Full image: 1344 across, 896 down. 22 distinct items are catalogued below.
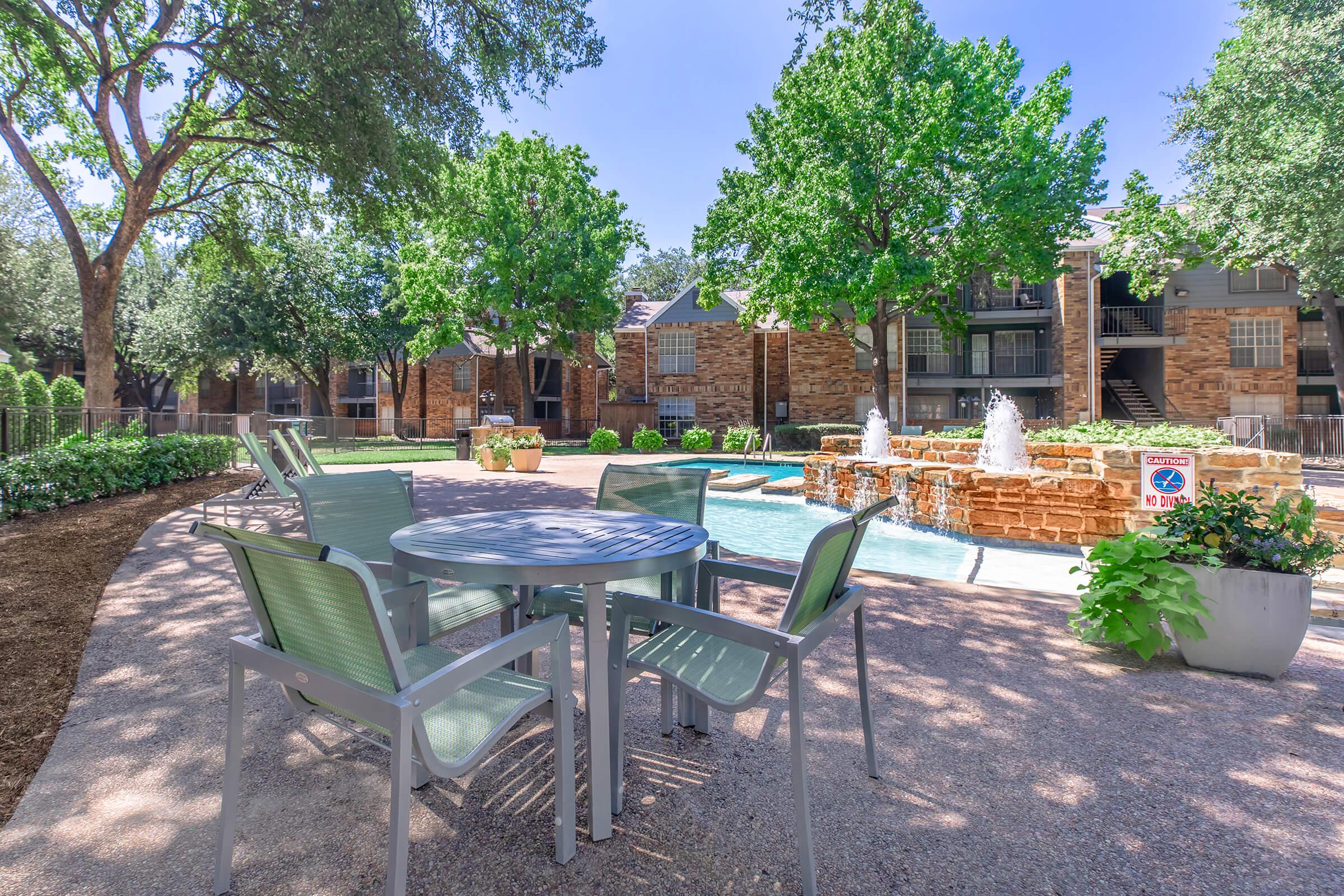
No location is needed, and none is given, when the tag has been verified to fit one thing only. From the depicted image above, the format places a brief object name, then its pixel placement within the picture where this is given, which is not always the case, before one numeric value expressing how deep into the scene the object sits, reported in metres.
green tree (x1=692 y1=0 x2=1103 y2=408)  16.80
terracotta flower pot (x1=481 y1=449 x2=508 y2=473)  15.05
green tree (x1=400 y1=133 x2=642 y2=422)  23.92
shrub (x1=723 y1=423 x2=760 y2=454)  23.42
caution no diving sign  3.76
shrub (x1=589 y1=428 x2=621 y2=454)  23.47
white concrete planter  2.97
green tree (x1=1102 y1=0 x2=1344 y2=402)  14.27
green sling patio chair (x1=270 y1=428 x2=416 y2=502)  6.38
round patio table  1.92
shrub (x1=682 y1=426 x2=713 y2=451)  23.84
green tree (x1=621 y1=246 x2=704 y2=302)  51.72
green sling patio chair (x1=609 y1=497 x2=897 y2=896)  1.80
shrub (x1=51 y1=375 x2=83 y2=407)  16.45
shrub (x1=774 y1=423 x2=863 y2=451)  24.02
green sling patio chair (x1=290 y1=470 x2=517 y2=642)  2.80
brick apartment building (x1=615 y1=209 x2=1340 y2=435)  22.34
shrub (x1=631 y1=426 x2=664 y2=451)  24.16
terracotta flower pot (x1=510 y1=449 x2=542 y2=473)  15.05
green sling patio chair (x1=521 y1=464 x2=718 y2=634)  3.45
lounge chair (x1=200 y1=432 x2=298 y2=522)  6.31
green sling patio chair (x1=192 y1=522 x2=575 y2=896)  1.46
